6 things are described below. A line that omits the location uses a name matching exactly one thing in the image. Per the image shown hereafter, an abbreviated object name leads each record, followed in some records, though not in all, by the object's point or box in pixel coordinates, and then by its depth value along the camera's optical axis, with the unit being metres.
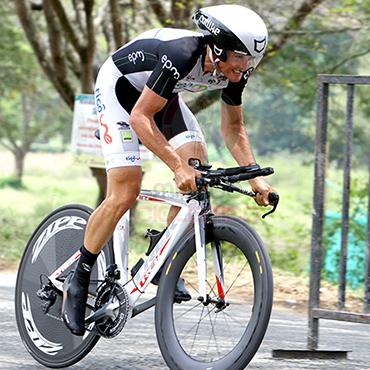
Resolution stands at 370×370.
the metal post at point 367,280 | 7.12
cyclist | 6.07
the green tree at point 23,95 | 29.22
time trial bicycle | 5.79
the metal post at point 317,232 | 7.54
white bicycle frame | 6.12
